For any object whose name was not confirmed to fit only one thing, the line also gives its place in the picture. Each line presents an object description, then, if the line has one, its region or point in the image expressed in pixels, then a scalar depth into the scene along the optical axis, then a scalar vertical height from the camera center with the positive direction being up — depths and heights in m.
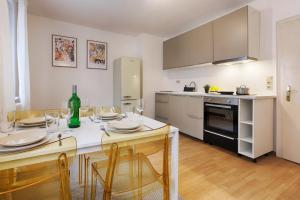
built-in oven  2.51 -0.41
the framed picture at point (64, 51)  3.46 +0.98
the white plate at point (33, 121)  1.27 -0.18
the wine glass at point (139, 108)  1.57 -0.10
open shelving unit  2.29 -0.44
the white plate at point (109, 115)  1.50 -0.16
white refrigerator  3.83 +0.37
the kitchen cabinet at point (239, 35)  2.49 +0.96
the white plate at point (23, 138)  0.84 -0.22
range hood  2.53 +0.59
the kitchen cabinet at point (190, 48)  3.14 +1.04
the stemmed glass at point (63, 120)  1.18 -0.19
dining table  0.92 -0.24
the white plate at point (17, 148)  0.79 -0.24
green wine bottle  1.25 -0.09
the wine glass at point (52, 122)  1.13 -0.17
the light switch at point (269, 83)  2.56 +0.21
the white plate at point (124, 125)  1.10 -0.19
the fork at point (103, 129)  1.06 -0.22
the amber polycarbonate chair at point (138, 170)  1.02 -0.51
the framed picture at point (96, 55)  3.85 +1.00
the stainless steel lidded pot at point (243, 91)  2.56 +0.09
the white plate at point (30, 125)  1.25 -0.20
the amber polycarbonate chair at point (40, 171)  0.73 -0.35
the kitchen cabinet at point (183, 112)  3.13 -0.32
